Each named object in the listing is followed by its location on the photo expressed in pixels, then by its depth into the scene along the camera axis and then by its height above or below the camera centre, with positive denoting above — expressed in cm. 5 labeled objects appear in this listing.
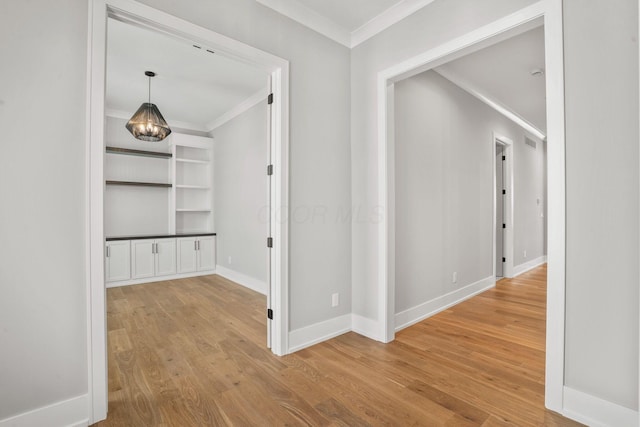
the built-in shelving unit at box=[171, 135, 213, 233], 573 +63
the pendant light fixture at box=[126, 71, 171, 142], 359 +111
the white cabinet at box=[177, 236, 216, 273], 533 -69
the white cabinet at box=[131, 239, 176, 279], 488 -70
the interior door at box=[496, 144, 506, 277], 527 +9
